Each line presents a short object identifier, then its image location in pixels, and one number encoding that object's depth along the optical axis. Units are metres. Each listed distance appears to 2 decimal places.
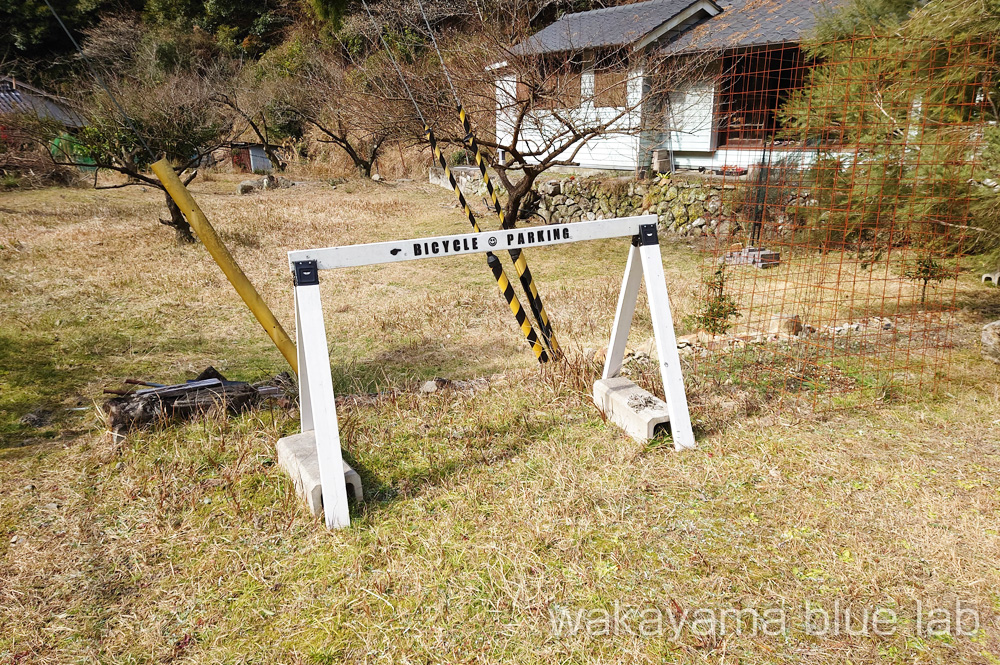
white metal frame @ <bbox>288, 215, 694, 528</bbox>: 2.90
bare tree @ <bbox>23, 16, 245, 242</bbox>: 10.91
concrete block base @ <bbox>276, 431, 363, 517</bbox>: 2.97
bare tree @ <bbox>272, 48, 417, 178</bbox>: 11.59
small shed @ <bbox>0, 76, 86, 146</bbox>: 11.07
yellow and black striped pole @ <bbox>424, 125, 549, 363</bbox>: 4.73
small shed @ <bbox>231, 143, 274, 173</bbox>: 24.50
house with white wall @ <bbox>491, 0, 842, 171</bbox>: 10.47
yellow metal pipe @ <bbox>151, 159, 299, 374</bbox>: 3.48
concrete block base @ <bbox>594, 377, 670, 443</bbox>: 3.56
